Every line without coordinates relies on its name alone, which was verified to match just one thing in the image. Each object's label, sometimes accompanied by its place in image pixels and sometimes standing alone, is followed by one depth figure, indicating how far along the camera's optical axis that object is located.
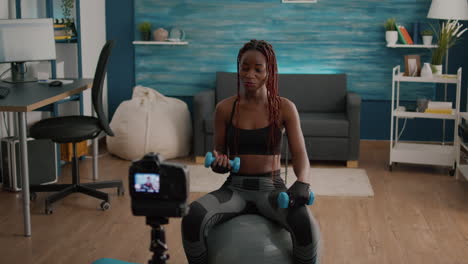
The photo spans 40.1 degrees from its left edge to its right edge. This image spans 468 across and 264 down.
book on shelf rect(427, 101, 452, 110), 5.02
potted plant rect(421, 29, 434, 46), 5.63
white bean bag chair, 5.42
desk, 3.36
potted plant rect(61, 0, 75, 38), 5.00
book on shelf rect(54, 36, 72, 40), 4.90
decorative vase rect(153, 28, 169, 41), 5.95
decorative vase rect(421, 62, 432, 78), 5.01
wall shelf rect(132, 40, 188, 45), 5.89
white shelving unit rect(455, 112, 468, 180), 4.64
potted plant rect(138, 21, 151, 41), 5.98
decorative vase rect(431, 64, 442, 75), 5.07
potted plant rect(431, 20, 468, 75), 5.03
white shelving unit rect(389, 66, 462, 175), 4.95
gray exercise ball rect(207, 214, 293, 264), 2.30
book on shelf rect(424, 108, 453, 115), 4.98
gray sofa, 5.23
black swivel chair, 3.85
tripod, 1.40
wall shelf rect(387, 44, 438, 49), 5.61
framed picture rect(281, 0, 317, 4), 5.89
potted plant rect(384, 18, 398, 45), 5.62
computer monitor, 4.33
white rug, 4.51
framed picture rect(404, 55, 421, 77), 5.10
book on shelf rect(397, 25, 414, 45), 5.65
